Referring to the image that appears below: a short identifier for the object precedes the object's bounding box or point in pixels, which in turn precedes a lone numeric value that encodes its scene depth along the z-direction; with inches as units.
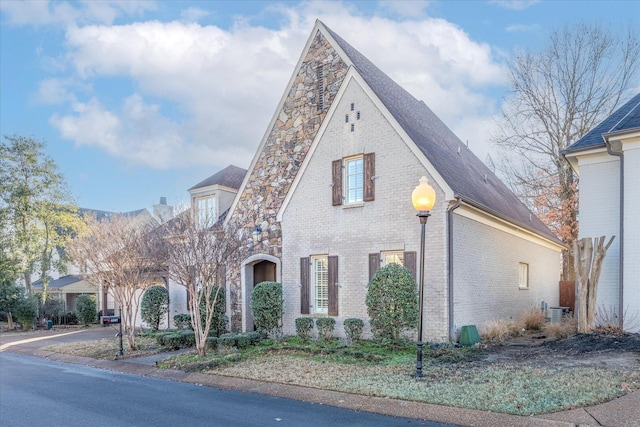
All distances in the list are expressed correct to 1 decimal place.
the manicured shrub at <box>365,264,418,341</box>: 438.3
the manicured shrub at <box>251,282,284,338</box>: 547.5
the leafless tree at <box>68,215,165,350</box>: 513.7
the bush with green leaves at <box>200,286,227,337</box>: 619.2
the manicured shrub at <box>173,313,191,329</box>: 661.3
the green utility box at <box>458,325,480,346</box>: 462.0
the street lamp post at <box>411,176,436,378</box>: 331.3
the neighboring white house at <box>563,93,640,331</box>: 435.5
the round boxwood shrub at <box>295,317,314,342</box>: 531.5
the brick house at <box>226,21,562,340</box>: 476.1
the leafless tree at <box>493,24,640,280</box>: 860.0
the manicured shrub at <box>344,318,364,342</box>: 486.9
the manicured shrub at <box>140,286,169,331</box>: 714.8
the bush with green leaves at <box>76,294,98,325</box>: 953.5
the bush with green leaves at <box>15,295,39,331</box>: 871.7
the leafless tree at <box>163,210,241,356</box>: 446.9
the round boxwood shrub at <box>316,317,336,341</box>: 512.7
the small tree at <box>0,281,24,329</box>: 877.2
